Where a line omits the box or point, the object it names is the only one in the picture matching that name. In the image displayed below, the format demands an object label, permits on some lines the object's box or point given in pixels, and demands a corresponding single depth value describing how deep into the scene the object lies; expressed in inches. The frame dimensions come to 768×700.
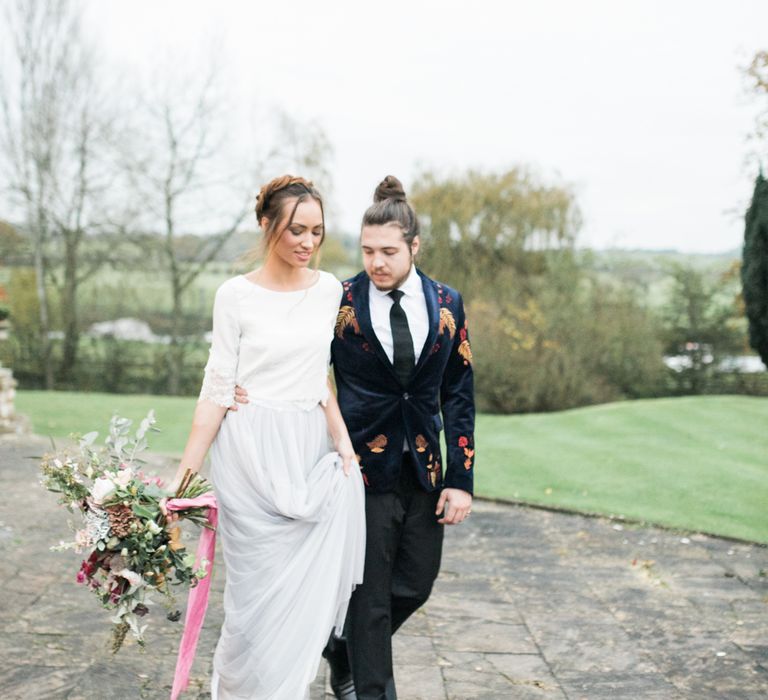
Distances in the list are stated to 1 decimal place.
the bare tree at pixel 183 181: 813.9
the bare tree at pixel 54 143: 801.6
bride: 119.7
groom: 125.3
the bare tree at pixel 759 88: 580.1
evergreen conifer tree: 426.6
